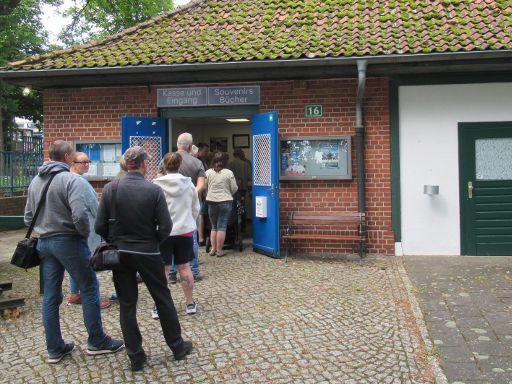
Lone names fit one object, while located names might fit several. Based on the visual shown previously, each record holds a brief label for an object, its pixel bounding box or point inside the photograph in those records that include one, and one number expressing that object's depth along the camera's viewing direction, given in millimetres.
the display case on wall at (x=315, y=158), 8719
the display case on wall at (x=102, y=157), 9398
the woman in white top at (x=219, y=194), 8414
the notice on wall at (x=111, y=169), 9391
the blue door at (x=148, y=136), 8570
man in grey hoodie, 4320
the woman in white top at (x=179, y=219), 5211
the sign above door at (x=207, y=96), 8805
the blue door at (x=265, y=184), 8391
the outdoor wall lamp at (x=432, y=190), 8391
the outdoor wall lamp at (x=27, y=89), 9510
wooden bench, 8362
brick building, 8352
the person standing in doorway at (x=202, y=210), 9285
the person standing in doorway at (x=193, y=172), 6719
